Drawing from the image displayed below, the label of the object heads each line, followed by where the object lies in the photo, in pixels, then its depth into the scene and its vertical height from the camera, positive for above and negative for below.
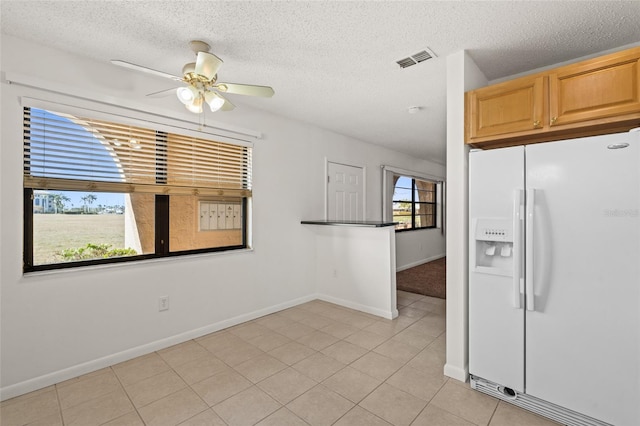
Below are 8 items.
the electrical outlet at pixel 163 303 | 2.72 -0.84
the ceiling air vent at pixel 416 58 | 2.22 +1.20
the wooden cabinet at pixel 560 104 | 1.68 +0.69
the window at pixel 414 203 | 6.17 +0.23
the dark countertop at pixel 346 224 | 3.29 -0.13
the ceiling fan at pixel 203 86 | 1.94 +0.89
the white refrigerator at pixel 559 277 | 1.59 -0.38
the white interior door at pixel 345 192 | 4.51 +0.33
